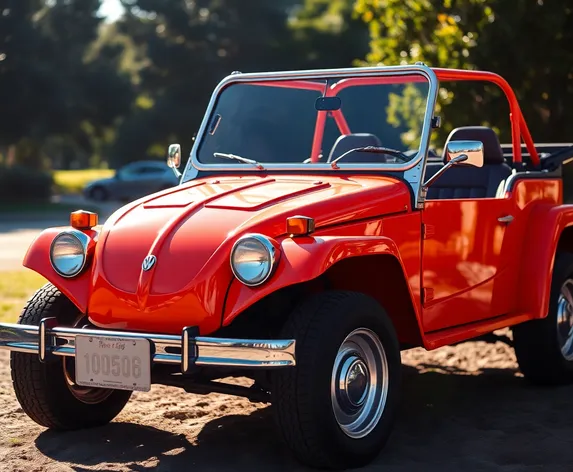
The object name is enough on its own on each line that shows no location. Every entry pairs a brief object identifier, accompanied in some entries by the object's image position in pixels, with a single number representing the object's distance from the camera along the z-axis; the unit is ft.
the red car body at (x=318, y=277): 14.74
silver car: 111.04
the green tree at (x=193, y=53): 157.99
